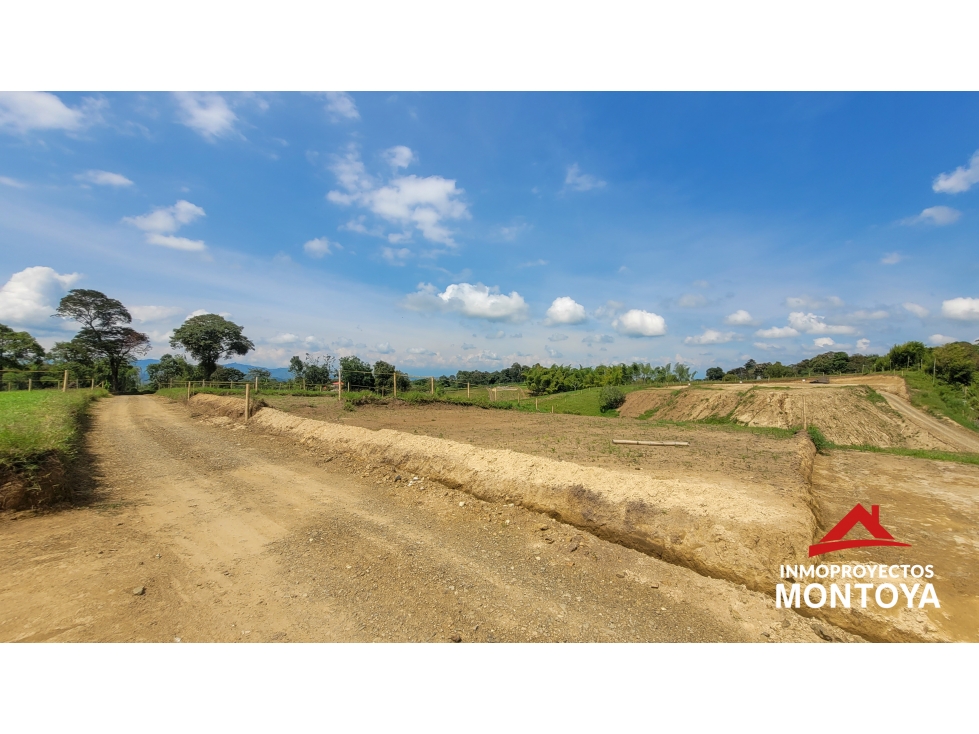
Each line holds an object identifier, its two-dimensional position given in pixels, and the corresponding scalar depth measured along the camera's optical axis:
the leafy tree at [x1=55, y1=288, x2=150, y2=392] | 39.25
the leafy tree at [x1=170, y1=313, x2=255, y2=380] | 44.88
